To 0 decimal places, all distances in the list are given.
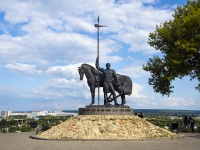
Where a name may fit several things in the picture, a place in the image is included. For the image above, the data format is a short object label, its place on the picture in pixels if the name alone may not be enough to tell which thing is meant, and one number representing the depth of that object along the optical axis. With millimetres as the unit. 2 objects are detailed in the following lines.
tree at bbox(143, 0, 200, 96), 25234
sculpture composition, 22609
